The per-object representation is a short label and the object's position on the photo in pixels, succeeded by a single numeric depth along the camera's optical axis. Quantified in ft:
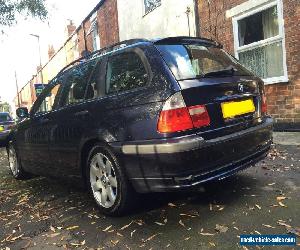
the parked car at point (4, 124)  33.14
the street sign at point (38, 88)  42.59
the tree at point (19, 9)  34.39
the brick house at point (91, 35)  42.57
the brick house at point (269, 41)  19.17
